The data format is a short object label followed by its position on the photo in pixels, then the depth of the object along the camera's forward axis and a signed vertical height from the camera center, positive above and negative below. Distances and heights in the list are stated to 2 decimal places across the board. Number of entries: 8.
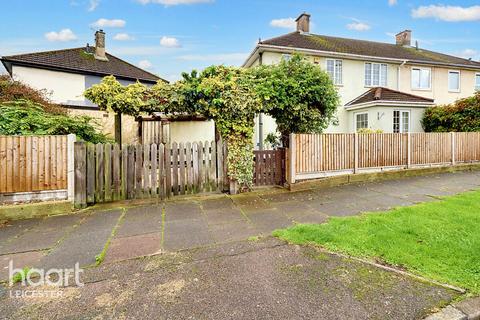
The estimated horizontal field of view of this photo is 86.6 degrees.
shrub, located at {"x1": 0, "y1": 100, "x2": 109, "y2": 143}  6.24 +0.93
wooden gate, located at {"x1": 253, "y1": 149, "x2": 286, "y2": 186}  8.04 -0.40
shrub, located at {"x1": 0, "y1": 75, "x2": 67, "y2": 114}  8.80 +2.26
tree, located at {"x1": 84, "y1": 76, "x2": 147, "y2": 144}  6.74 +1.62
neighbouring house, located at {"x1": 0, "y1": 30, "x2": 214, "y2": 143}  13.39 +5.76
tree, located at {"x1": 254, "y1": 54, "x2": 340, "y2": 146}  7.29 +1.81
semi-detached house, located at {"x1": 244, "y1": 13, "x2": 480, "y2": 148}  15.37 +5.62
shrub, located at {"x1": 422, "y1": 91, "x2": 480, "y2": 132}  13.77 +2.12
